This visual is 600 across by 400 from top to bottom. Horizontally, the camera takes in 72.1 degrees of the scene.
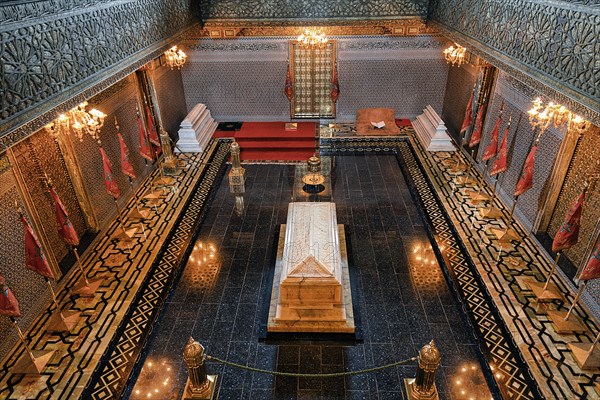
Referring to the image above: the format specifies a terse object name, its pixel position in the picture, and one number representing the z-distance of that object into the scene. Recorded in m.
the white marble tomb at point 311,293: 4.36
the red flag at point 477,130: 6.75
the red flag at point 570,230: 4.22
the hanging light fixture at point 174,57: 7.89
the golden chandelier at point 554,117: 4.68
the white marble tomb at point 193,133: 8.46
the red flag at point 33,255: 3.84
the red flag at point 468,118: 7.10
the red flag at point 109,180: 5.41
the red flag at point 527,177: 5.09
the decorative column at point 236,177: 7.05
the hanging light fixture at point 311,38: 8.62
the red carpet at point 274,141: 8.45
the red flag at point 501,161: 5.75
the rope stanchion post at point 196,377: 3.46
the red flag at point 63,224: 4.40
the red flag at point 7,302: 3.46
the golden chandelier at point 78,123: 4.86
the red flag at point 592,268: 3.76
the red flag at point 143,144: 6.60
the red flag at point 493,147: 6.15
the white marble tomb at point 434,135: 8.40
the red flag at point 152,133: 7.18
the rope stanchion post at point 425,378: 3.37
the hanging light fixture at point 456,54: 7.61
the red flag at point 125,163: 5.96
